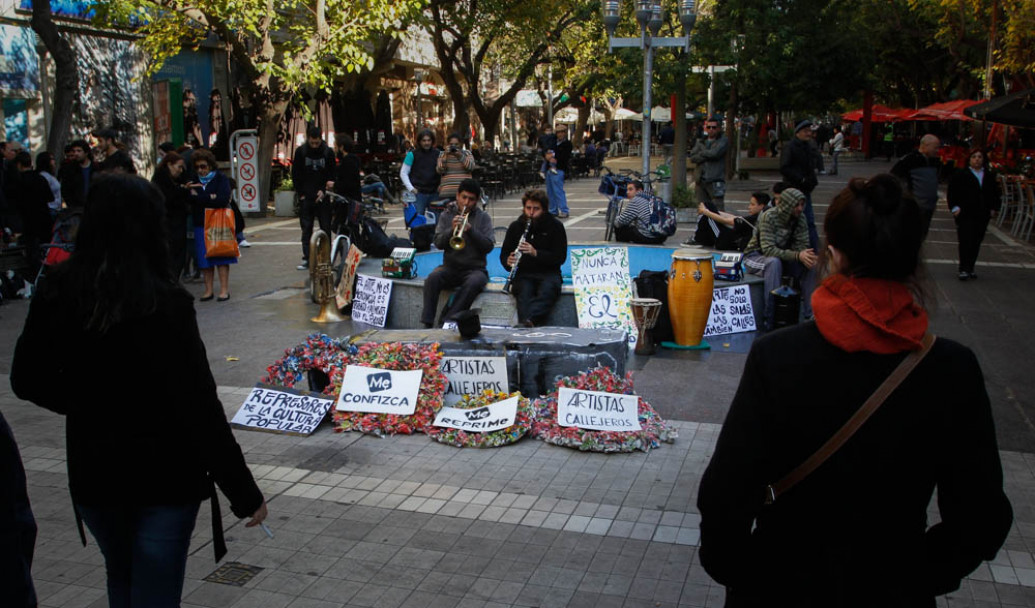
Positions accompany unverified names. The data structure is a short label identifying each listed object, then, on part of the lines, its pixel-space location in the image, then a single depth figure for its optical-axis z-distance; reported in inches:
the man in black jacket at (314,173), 504.7
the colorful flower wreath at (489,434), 247.9
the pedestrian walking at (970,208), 481.4
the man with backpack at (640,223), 518.9
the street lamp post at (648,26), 589.0
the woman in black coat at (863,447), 81.0
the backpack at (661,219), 520.1
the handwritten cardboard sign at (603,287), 367.0
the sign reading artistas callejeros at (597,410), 247.0
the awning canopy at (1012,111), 684.7
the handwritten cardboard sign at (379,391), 259.3
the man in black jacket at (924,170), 440.8
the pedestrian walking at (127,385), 106.6
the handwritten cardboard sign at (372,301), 397.7
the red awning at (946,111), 1301.3
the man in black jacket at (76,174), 486.6
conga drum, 349.1
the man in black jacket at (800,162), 476.1
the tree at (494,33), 1093.8
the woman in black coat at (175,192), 436.8
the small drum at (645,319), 342.6
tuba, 410.3
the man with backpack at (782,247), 372.2
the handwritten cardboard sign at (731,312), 378.0
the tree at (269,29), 685.9
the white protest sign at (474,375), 265.1
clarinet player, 348.8
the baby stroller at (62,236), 438.6
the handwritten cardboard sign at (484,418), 250.4
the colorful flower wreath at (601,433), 242.4
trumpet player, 354.9
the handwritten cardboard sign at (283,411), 262.7
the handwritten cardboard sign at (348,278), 415.8
